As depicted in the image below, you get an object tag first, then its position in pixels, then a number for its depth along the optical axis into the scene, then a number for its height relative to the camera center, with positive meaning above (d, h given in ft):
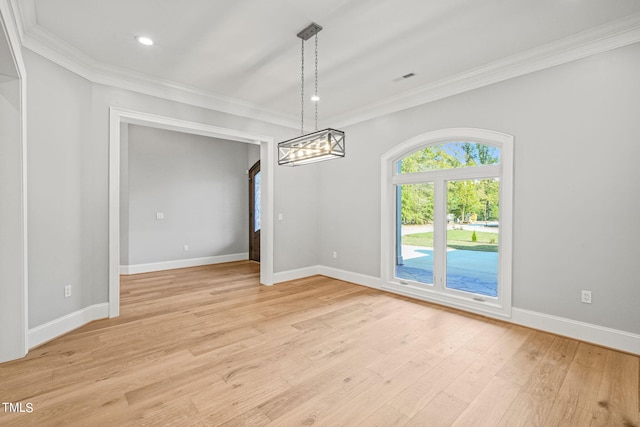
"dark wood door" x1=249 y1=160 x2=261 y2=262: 24.32 -0.21
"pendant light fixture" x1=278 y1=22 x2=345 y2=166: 8.82 +2.08
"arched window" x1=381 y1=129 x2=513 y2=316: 11.78 -0.33
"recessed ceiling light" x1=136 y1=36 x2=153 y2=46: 9.62 +5.61
